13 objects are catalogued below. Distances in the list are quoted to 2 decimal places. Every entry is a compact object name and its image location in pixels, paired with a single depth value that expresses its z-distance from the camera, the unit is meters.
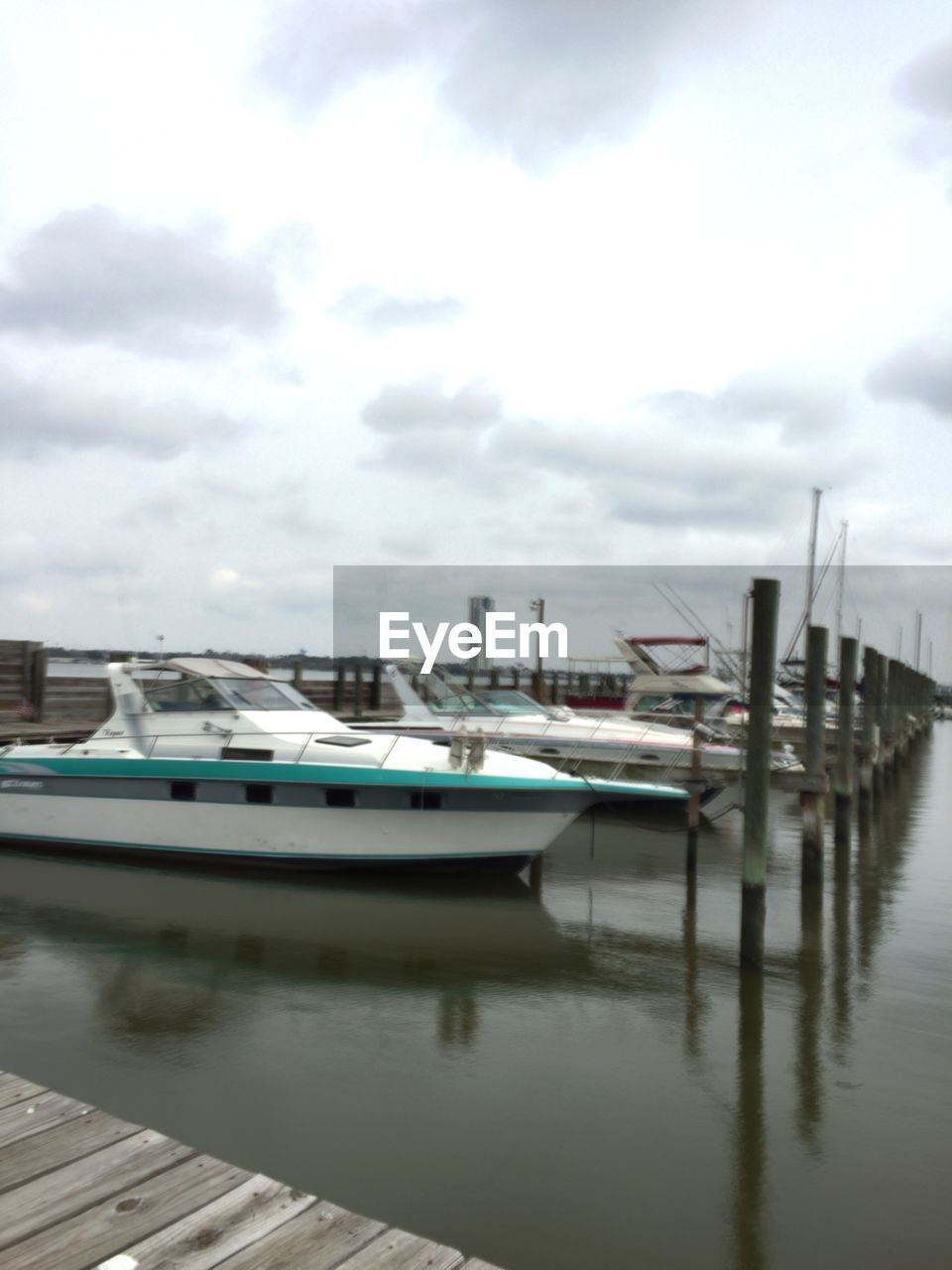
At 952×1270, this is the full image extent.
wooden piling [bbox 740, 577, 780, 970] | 8.69
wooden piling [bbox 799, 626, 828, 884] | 12.16
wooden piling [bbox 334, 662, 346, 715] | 26.44
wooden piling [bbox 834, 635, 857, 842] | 15.71
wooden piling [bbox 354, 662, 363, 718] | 25.67
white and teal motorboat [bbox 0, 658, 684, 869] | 11.16
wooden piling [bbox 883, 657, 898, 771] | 25.76
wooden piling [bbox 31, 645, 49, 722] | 18.34
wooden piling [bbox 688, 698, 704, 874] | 12.82
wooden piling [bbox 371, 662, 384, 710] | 28.28
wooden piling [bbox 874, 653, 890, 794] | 23.23
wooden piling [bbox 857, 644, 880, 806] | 19.67
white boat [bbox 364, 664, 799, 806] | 17.05
